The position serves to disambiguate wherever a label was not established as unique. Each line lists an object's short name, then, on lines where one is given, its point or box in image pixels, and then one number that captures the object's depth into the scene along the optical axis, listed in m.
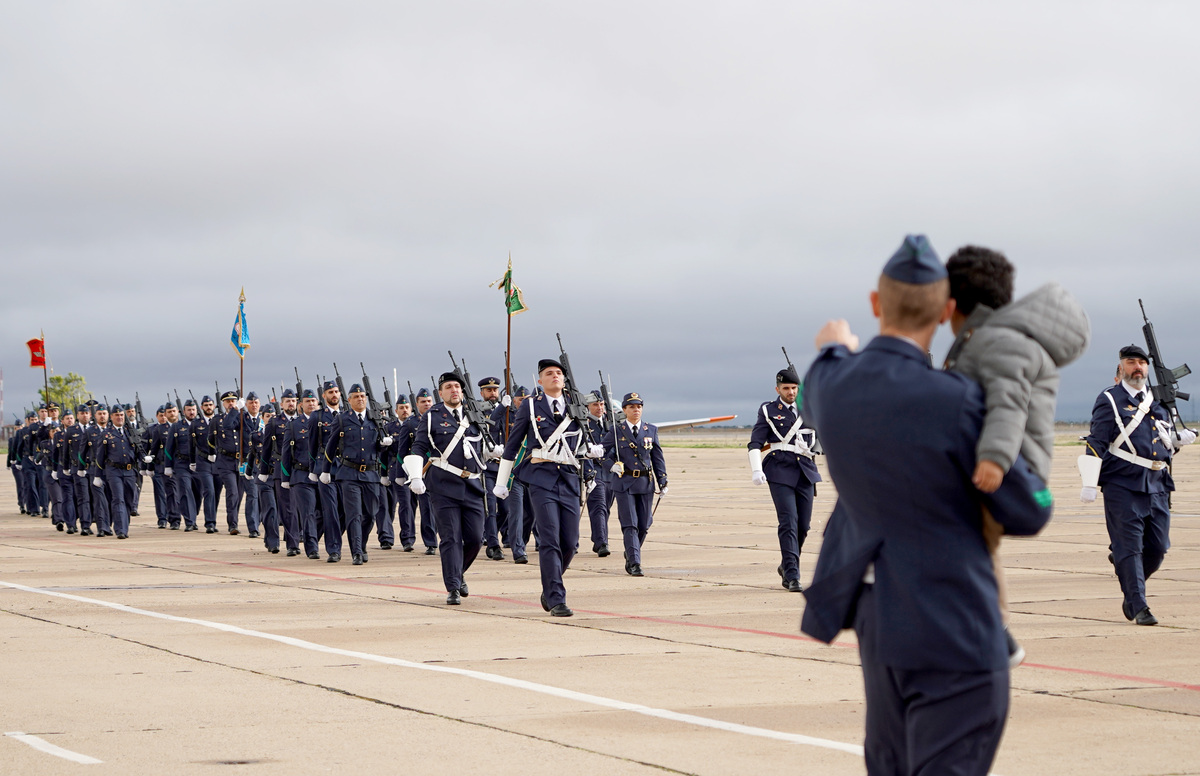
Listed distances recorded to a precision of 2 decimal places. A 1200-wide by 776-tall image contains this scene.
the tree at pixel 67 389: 107.06
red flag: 45.03
